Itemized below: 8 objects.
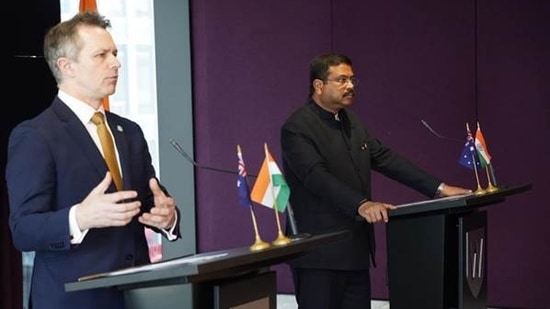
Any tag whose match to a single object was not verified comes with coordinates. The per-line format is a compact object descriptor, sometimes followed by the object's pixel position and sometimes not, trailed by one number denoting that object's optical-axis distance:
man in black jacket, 3.74
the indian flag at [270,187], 2.63
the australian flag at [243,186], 2.57
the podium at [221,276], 1.98
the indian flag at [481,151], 4.34
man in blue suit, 2.21
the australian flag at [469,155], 4.36
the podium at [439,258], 3.88
